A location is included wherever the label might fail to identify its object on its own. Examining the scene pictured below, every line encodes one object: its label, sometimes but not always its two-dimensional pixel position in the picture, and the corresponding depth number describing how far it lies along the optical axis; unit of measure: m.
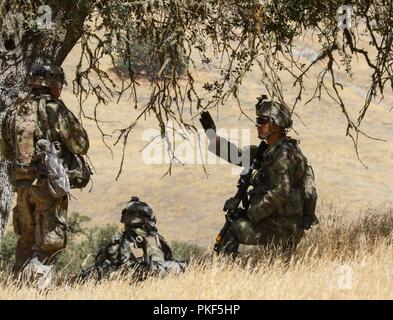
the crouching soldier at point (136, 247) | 16.81
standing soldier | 16.39
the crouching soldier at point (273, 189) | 17.12
